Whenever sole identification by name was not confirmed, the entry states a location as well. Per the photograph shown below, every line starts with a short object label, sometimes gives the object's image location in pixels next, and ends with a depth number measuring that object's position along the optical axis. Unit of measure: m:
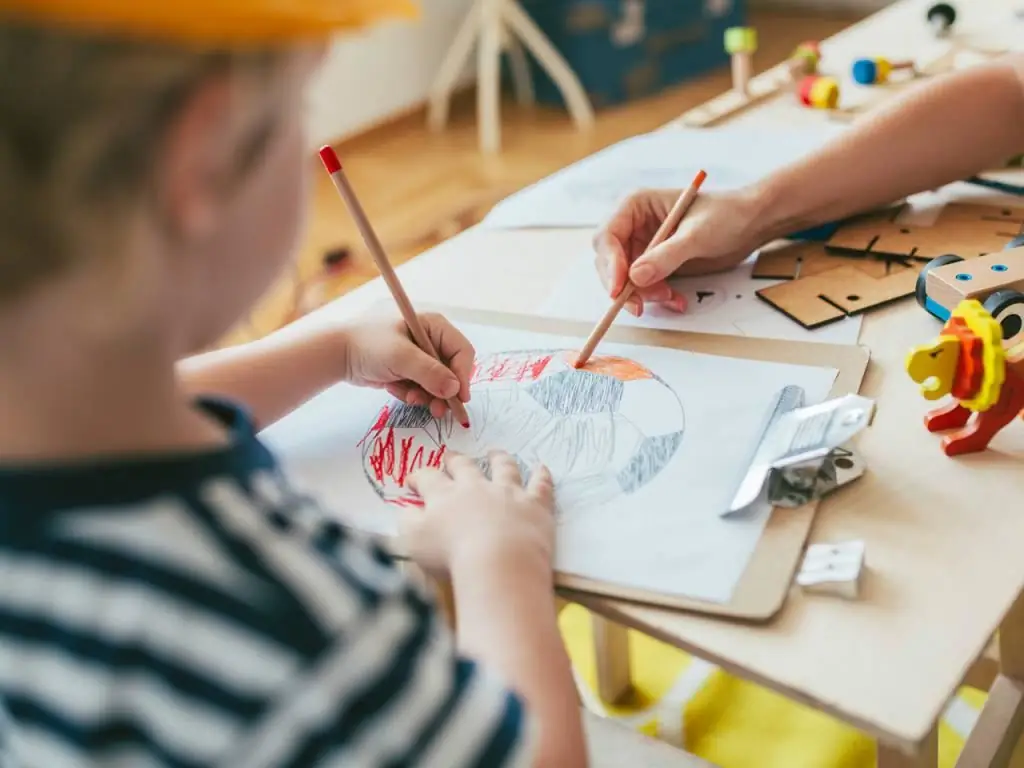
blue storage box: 2.73
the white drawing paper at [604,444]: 0.56
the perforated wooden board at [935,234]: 0.80
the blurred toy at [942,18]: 1.26
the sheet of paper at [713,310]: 0.73
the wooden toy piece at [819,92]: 1.11
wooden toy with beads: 1.17
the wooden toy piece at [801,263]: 0.80
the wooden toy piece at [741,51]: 1.18
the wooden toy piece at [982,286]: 0.67
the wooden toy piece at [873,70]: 1.15
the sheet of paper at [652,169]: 0.97
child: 0.30
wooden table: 0.47
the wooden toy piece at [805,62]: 1.19
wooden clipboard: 0.51
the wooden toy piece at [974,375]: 0.58
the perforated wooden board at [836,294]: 0.74
